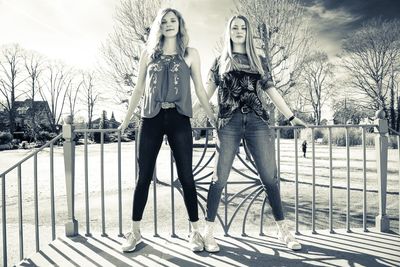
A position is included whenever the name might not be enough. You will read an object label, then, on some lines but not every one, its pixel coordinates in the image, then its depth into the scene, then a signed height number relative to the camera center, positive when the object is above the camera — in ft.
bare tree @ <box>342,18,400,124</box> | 75.46 +21.84
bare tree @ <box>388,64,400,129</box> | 84.97 +11.41
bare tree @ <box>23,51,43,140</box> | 119.03 +23.71
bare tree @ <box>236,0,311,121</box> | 34.73 +12.59
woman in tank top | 8.16 +0.84
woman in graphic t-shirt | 8.59 +0.36
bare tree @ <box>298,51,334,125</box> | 106.01 +17.39
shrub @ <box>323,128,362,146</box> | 82.23 -1.35
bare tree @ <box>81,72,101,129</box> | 145.55 +17.67
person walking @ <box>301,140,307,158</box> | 54.53 -2.64
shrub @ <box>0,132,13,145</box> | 88.28 -0.53
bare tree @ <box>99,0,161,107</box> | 33.09 +10.82
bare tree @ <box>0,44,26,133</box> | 112.88 +19.61
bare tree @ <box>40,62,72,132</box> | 133.59 +17.77
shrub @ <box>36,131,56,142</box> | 111.91 -0.09
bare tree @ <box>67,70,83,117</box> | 141.18 +19.39
